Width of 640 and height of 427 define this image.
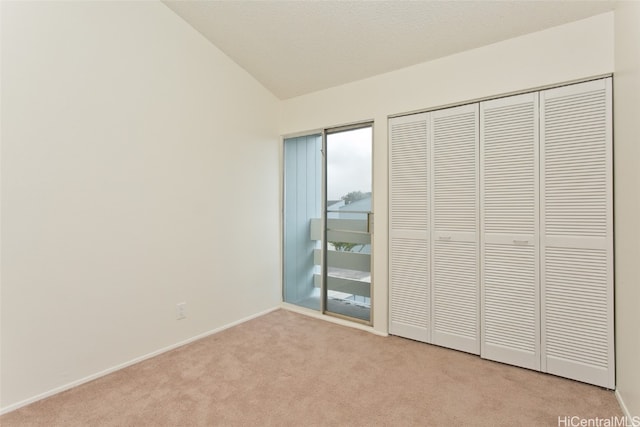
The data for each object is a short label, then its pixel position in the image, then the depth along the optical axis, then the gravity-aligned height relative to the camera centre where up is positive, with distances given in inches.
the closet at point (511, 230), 82.5 -4.7
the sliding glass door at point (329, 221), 127.8 -3.6
